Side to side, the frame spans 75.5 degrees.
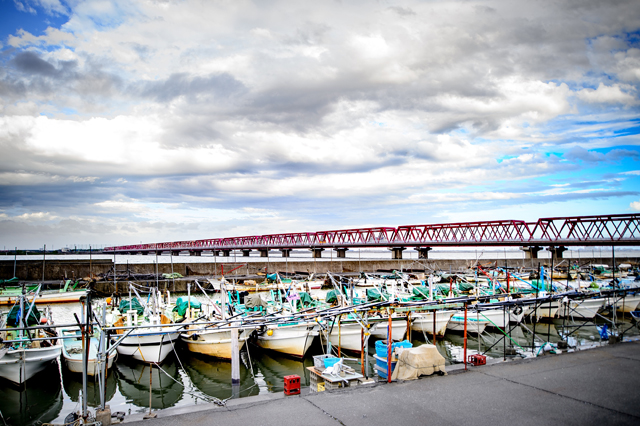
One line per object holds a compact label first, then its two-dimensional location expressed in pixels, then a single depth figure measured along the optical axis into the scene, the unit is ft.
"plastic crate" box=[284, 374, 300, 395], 38.63
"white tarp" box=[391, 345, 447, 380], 41.81
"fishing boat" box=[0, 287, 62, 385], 58.34
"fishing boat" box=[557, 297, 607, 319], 100.28
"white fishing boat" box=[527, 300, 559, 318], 101.04
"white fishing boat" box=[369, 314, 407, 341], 79.92
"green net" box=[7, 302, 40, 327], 70.33
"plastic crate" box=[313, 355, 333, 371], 44.62
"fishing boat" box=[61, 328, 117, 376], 61.52
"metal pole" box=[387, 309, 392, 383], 40.52
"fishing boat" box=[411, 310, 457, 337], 87.56
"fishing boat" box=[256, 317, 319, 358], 71.72
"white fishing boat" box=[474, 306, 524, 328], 91.56
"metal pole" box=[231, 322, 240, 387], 49.16
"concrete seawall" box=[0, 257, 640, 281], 195.83
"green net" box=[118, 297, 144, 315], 92.94
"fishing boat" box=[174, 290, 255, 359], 71.36
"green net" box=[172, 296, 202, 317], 84.47
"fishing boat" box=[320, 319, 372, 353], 74.79
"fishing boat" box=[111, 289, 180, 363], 69.97
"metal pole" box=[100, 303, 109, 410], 34.94
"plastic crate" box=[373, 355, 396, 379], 42.45
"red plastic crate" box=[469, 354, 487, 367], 47.50
